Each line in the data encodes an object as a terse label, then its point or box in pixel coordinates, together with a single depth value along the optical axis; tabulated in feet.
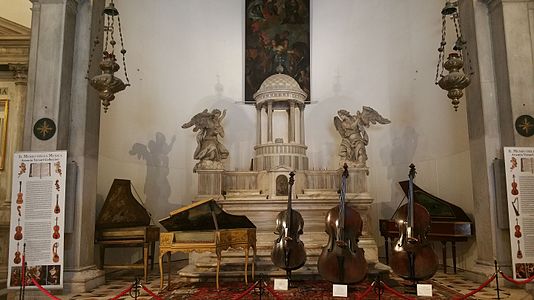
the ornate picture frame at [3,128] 25.61
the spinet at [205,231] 18.06
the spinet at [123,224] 21.75
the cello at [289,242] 17.43
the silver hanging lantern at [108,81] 17.47
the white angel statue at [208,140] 27.09
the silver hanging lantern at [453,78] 17.88
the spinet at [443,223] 22.40
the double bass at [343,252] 15.21
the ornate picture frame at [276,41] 34.65
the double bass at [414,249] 15.87
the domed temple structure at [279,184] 23.36
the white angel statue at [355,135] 27.14
